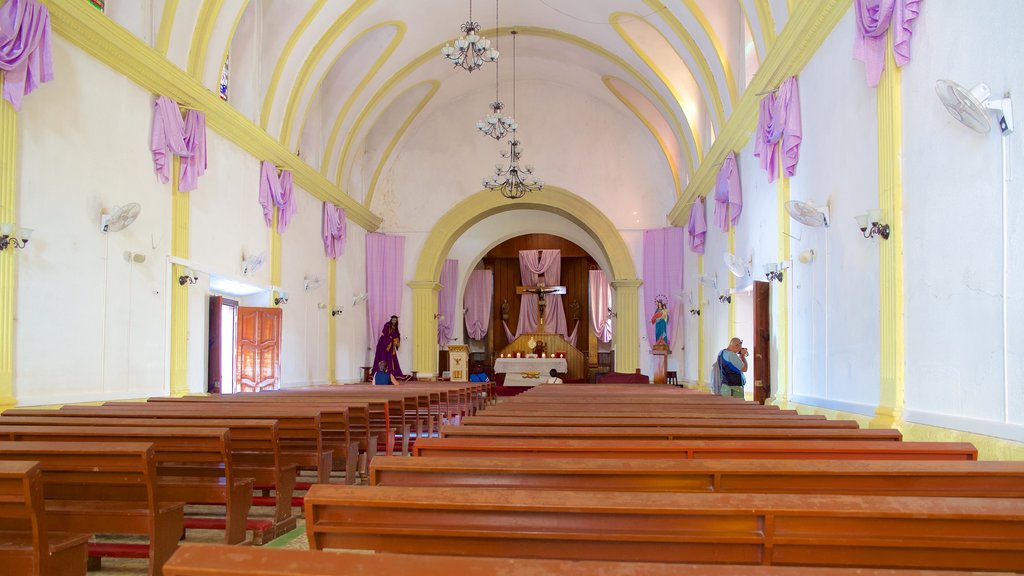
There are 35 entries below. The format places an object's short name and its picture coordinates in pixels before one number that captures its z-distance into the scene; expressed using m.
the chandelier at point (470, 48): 10.84
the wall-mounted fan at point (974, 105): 4.63
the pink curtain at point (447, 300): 24.23
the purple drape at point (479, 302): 28.02
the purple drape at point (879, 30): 6.03
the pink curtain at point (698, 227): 15.27
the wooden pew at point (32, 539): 2.62
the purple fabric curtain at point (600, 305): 27.78
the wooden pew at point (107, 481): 3.44
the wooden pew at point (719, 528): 1.92
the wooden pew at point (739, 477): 2.66
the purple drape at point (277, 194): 13.34
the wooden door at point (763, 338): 10.19
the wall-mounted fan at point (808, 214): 8.06
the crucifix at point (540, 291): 27.47
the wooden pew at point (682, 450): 3.54
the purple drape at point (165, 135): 9.91
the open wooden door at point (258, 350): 12.84
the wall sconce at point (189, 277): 10.45
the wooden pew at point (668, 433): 4.21
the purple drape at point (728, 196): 12.07
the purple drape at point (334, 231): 16.42
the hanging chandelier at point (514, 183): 14.83
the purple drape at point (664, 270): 18.12
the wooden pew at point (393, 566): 1.34
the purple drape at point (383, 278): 19.28
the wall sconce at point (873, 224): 6.46
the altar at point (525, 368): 24.11
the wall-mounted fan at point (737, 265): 11.65
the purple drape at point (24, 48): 7.00
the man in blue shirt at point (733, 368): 10.00
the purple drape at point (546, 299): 28.23
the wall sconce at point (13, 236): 7.17
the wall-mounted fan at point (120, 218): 8.73
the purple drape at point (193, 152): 10.50
